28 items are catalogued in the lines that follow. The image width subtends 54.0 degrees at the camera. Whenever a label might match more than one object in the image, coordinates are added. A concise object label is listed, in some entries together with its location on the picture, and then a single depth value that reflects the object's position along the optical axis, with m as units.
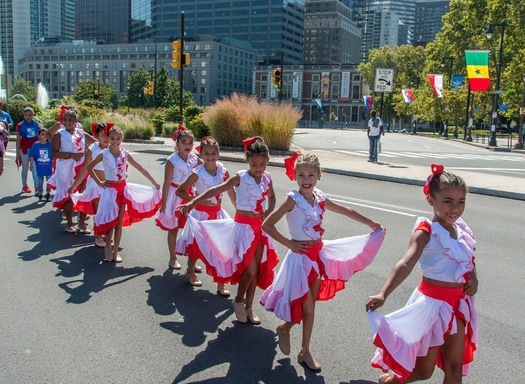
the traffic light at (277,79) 30.50
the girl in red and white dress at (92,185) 7.40
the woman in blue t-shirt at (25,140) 11.62
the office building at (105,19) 191.00
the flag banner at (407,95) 59.14
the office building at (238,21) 159.00
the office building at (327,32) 194.00
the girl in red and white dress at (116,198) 6.67
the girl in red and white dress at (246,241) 4.66
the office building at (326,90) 127.31
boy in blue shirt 10.61
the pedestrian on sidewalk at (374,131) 20.33
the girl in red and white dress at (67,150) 8.66
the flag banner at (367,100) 64.04
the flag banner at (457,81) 45.62
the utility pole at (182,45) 23.71
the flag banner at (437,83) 47.97
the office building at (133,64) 148.75
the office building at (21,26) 181.12
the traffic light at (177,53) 23.74
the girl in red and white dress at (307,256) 3.89
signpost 24.95
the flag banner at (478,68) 34.34
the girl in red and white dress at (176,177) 6.04
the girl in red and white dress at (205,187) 5.39
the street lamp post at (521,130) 36.10
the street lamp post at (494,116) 37.69
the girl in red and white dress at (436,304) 3.11
